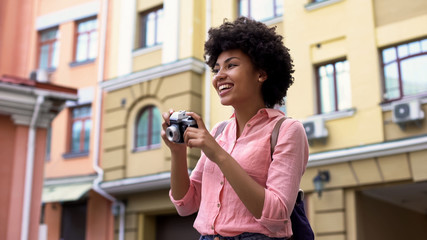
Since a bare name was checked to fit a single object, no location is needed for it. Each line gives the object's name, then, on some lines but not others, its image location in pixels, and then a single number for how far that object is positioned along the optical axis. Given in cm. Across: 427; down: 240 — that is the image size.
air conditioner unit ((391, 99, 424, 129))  856
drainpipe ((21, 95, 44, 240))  813
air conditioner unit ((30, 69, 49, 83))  962
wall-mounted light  959
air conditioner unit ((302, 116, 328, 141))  951
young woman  183
